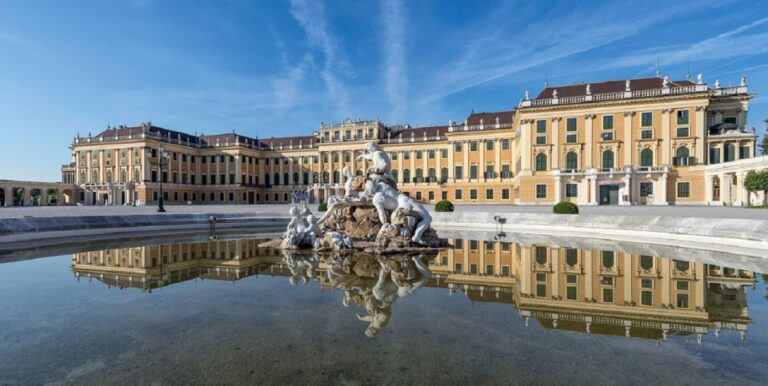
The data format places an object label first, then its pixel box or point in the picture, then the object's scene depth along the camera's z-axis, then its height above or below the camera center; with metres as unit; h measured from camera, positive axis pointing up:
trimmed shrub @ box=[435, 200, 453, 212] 21.78 -1.09
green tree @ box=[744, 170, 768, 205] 27.78 +0.51
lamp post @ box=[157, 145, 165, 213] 27.72 -0.72
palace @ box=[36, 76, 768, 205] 39.41 +5.11
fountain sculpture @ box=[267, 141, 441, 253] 10.91 -1.03
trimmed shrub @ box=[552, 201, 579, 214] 18.88 -1.07
